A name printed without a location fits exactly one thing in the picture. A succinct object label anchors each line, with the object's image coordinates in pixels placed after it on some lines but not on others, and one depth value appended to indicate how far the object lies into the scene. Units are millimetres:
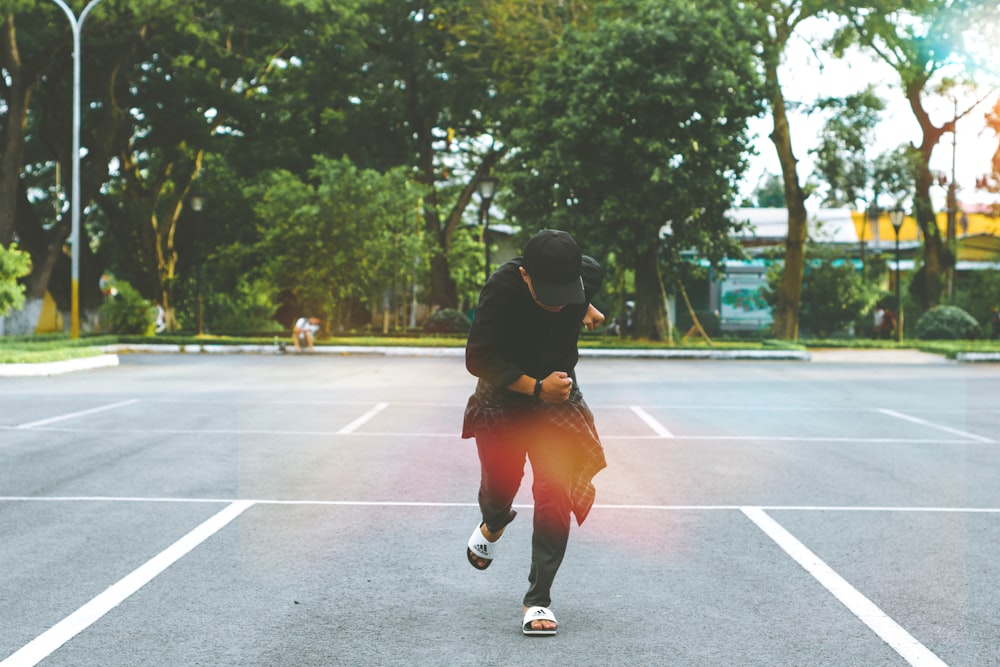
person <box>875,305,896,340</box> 41719
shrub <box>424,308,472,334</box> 38500
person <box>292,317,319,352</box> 30297
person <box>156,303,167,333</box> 38769
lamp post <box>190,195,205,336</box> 35406
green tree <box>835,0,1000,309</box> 33812
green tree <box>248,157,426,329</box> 34375
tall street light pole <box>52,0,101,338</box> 29016
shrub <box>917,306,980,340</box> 36906
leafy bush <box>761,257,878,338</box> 43469
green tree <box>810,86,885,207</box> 35000
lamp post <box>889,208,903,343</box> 35000
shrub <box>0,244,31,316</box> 23328
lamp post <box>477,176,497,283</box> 32631
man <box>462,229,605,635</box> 4867
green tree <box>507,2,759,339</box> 30438
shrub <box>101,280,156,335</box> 36062
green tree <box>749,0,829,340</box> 34469
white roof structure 54188
